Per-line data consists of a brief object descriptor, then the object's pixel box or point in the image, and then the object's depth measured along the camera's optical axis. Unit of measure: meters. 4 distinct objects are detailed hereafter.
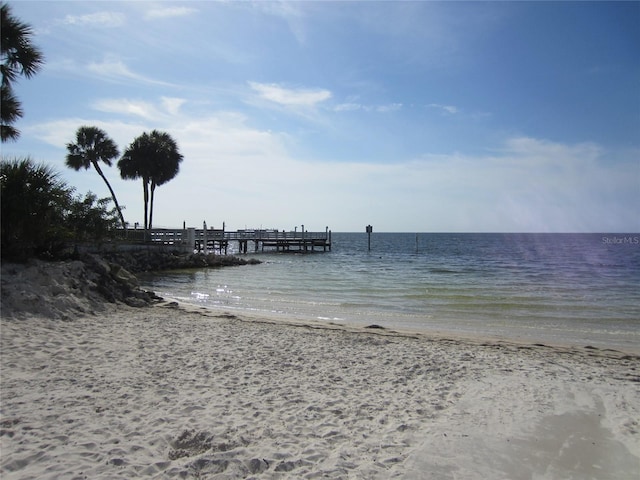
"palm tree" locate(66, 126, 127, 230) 33.38
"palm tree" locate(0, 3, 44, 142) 12.16
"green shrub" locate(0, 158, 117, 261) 11.24
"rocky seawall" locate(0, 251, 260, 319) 9.39
